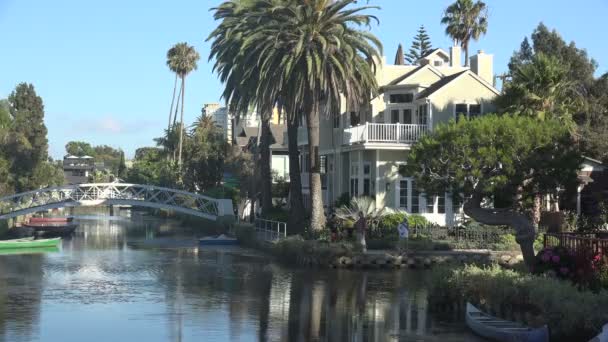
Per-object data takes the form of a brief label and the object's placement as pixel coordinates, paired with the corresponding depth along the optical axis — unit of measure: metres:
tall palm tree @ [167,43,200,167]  99.44
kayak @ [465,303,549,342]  20.20
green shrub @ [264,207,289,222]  52.50
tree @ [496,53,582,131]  43.69
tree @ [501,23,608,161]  49.44
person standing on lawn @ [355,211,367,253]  40.84
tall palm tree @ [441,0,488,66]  76.44
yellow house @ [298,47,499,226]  47.31
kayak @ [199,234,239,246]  57.44
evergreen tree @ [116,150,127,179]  160.12
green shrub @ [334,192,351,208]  49.57
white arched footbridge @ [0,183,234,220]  62.11
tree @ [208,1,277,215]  47.47
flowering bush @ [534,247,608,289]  22.80
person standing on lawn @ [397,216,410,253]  41.56
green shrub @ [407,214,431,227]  44.94
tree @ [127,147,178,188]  96.12
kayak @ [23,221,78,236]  68.06
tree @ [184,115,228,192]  82.26
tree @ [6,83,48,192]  74.44
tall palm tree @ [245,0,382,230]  44.34
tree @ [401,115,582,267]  34.03
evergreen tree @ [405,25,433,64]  104.87
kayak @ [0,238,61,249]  53.78
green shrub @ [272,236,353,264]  40.91
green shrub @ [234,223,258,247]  53.74
